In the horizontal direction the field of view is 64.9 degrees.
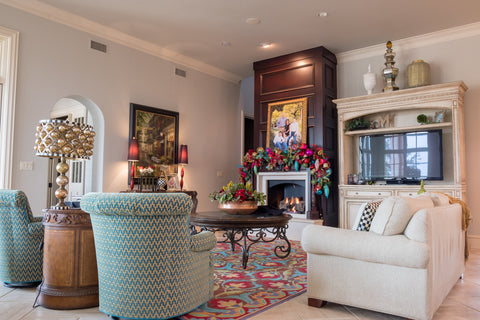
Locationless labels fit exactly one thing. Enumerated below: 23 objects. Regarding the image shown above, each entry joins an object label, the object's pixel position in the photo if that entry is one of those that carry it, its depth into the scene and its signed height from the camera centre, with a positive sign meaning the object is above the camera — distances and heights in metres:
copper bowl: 3.98 -0.30
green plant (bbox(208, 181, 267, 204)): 4.02 -0.17
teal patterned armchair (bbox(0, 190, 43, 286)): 3.00 -0.53
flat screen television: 5.44 +0.36
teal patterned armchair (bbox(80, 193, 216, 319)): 2.19 -0.44
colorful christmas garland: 5.96 +0.28
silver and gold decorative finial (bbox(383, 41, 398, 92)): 5.82 +1.68
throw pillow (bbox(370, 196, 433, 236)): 2.38 -0.22
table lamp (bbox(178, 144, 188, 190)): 6.57 +0.39
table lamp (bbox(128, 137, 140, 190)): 5.81 +0.37
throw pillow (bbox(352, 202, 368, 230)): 2.69 -0.26
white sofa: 2.25 -0.53
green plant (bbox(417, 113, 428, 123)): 5.57 +0.92
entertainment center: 5.23 +0.55
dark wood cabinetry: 6.24 +1.50
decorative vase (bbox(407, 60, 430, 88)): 5.59 +1.58
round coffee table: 3.58 -0.41
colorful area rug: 2.57 -0.90
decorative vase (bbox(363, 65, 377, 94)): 6.03 +1.58
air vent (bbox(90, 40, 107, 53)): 5.55 +1.96
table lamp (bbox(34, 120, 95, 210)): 2.69 +0.25
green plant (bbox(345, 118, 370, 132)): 6.14 +0.91
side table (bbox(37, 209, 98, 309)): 2.59 -0.59
